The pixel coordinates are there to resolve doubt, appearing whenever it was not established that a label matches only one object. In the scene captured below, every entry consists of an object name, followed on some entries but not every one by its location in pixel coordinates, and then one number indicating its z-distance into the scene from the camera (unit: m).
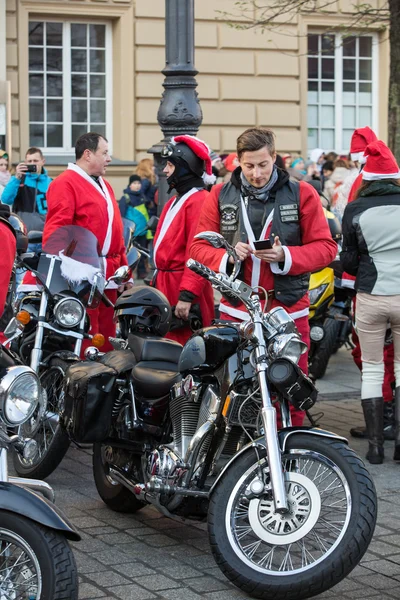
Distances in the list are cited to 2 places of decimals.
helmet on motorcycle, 7.80
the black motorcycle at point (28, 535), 5.21
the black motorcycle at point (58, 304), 9.31
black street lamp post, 12.36
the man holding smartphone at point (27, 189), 15.91
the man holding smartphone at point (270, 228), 7.65
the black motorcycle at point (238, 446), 6.17
